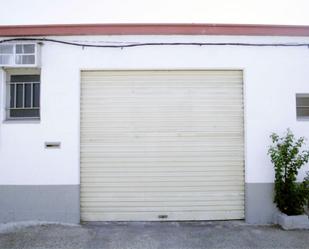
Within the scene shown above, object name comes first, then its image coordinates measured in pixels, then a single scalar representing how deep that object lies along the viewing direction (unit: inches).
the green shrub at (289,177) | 204.5
